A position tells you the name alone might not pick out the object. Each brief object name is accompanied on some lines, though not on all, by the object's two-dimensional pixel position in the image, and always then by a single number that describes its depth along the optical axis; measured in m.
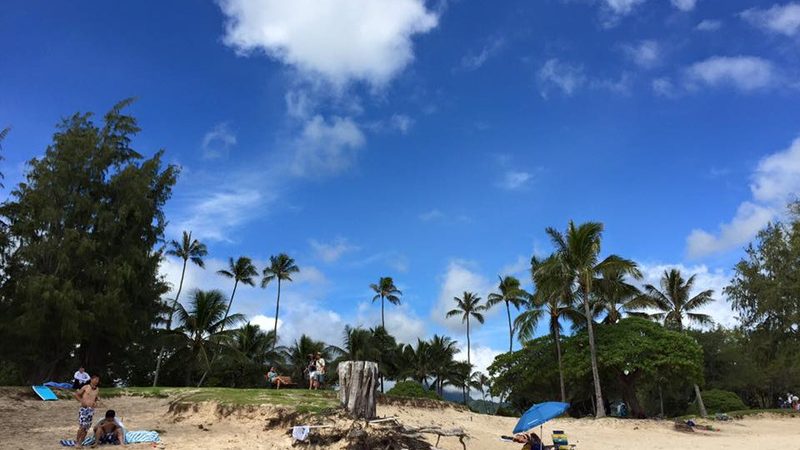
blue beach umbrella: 12.87
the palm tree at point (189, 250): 46.06
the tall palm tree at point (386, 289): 58.12
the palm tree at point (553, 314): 31.91
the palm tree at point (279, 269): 52.78
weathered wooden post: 13.66
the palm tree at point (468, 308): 57.31
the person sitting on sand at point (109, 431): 12.64
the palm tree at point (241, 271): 48.59
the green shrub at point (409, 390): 27.53
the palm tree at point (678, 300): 41.00
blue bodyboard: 17.28
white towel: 12.78
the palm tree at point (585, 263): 28.31
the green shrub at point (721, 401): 38.84
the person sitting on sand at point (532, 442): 13.27
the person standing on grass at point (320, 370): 22.00
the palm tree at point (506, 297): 49.21
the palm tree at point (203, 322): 36.78
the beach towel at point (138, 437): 12.65
